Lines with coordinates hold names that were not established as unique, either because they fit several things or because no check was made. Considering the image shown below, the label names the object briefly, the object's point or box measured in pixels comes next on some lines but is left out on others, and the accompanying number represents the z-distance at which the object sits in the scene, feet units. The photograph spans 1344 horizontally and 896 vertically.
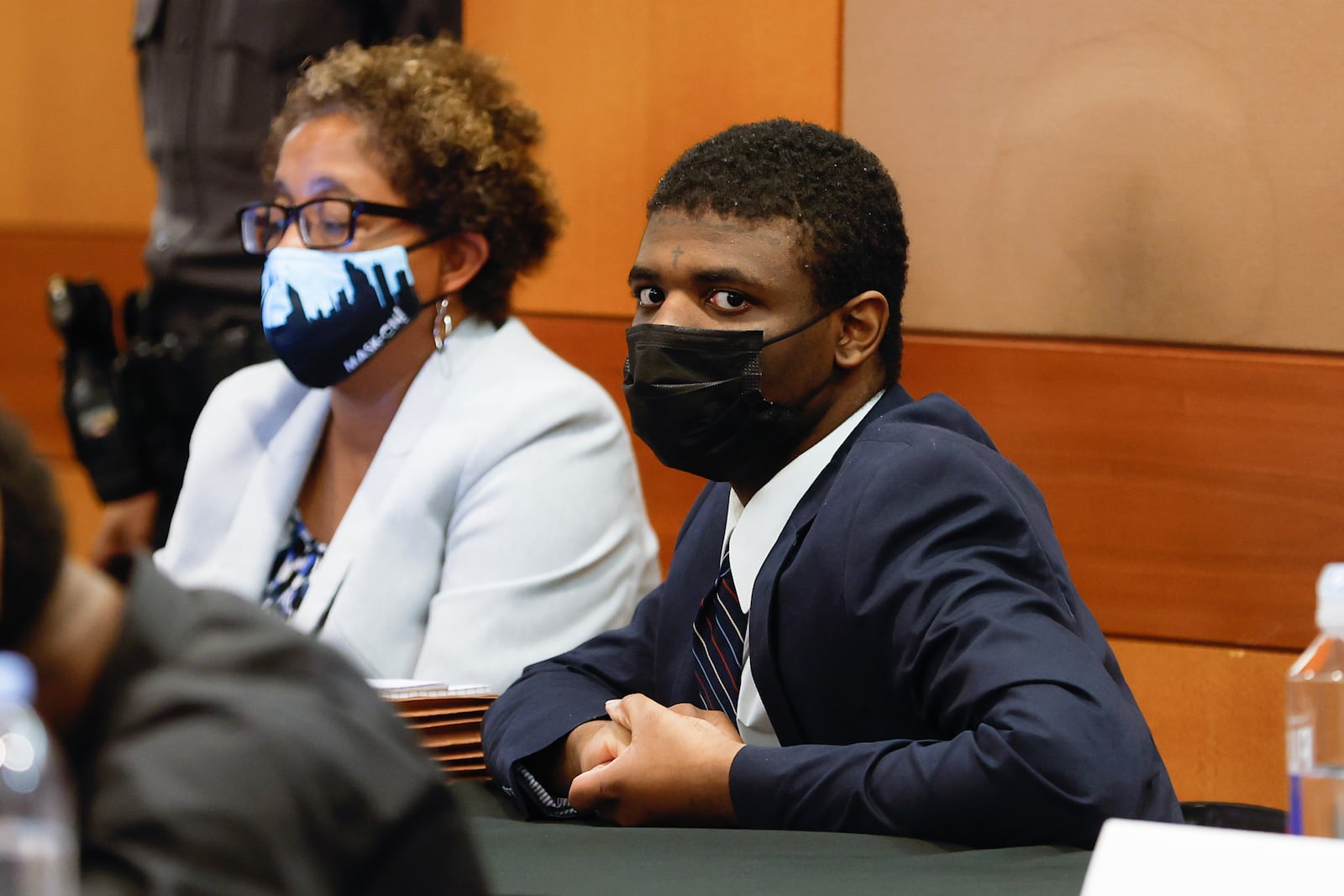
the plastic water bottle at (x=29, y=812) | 8.11
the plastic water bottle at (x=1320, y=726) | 11.56
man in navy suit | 11.90
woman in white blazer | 13.65
